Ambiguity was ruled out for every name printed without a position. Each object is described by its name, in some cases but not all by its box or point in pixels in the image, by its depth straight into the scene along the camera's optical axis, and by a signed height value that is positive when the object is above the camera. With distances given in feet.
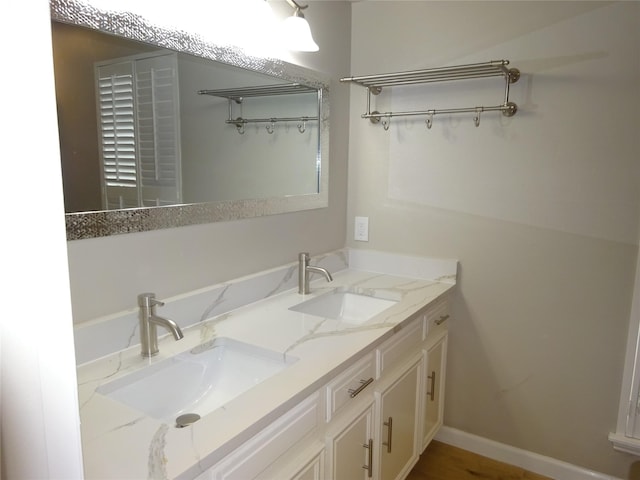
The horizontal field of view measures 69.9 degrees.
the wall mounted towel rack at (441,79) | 6.04 +1.20
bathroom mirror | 3.79 +0.33
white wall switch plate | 7.70 -1.11
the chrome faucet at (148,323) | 4.16 -1.45
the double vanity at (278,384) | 2.98 -1.82
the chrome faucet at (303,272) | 6.30 -1.49
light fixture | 5.41 +1.54
